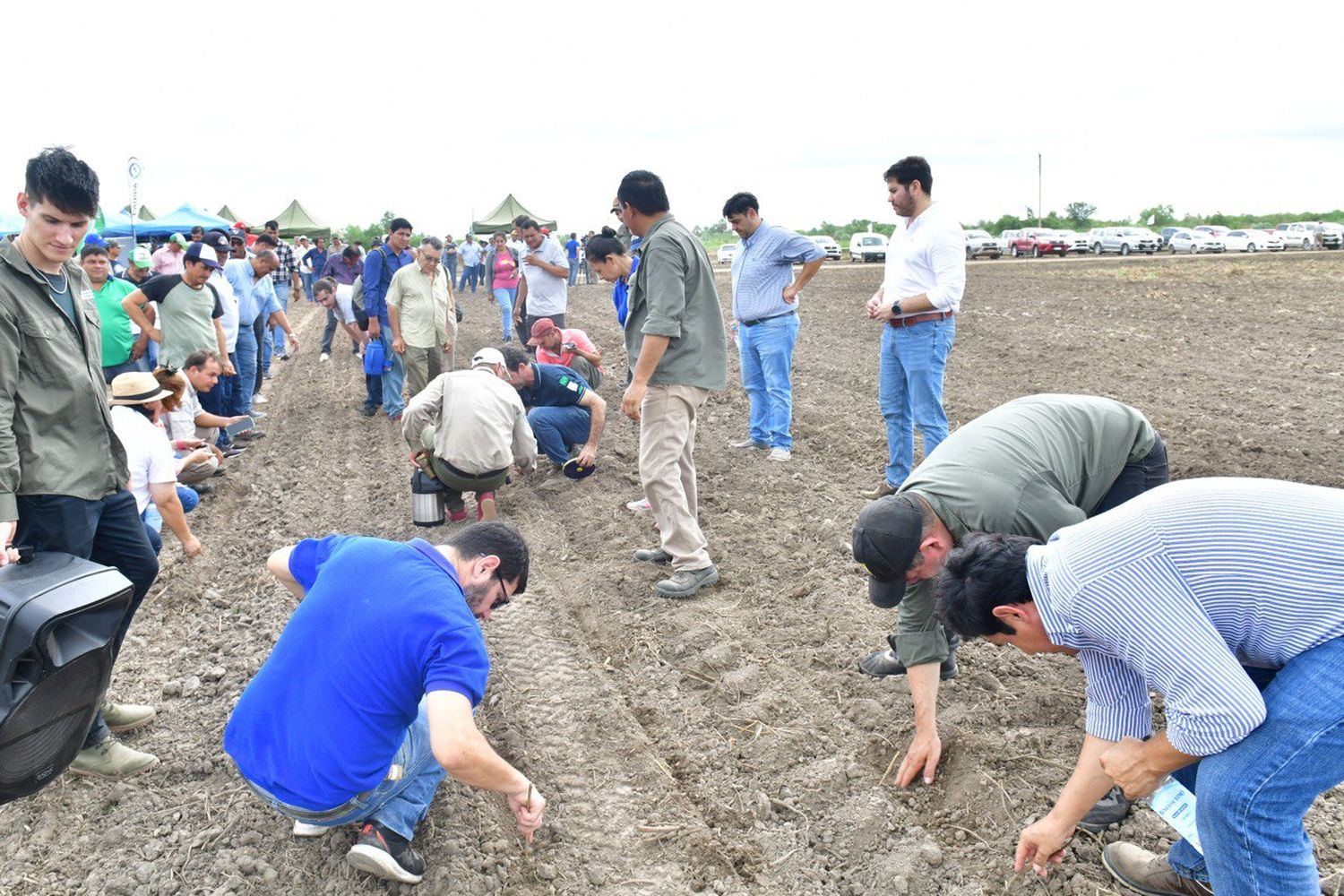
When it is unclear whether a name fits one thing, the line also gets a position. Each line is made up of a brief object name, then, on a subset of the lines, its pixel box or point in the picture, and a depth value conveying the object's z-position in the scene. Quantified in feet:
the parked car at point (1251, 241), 112.98
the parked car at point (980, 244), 117.08
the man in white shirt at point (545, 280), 33.22
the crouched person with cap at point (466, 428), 18.25
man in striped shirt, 6.34
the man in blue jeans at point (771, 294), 22.45
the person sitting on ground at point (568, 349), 23.98
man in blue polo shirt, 7.54
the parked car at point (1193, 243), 114.83
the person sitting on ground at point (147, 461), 14.61
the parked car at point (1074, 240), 119.63
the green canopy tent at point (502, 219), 100.78
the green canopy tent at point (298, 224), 102.06
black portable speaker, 8.51
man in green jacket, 9.58
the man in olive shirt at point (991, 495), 8.92
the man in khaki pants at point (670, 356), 14.67
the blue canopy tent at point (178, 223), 62.20
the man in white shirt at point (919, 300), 17.37
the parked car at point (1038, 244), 118.32
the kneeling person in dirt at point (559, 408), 21.26
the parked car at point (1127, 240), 117.80
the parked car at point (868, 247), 110.63
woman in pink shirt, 42.55
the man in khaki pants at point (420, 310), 27.17
